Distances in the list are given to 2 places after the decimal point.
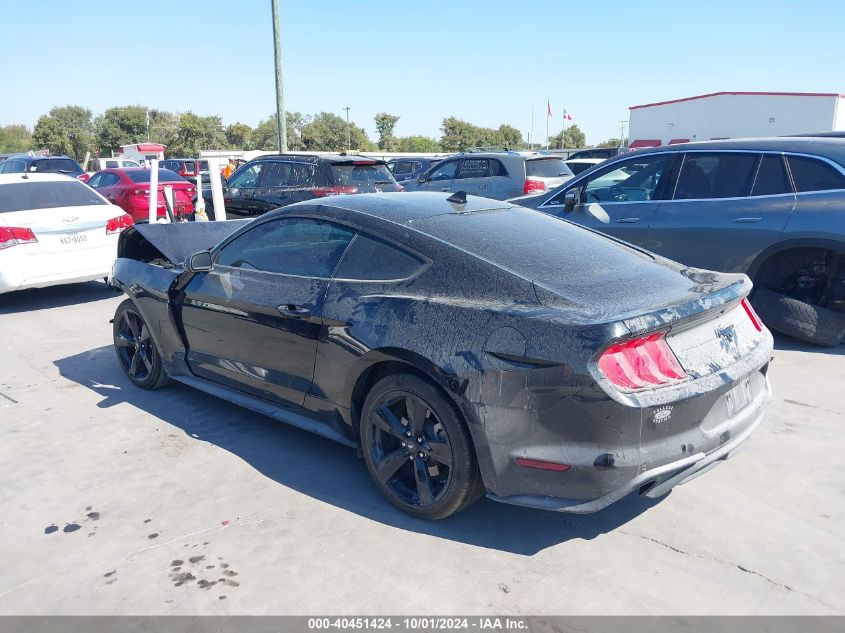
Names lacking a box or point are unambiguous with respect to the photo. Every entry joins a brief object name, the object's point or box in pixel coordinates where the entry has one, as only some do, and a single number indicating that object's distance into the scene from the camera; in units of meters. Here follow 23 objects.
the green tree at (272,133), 68.90
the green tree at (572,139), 88.00
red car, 14.29
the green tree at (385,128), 76.95
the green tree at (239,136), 72.06
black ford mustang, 2.91
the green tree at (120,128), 70.31
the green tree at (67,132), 66.06
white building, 42.88
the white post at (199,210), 10.80
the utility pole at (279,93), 16.39
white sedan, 8.08
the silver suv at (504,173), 12.59
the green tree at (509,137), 80.69
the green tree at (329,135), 64.88
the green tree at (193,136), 67.44
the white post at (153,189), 8.61
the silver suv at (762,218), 6.01
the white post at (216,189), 9.16
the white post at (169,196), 8.74
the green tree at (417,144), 75.06
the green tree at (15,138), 71.81
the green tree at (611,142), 80.38
